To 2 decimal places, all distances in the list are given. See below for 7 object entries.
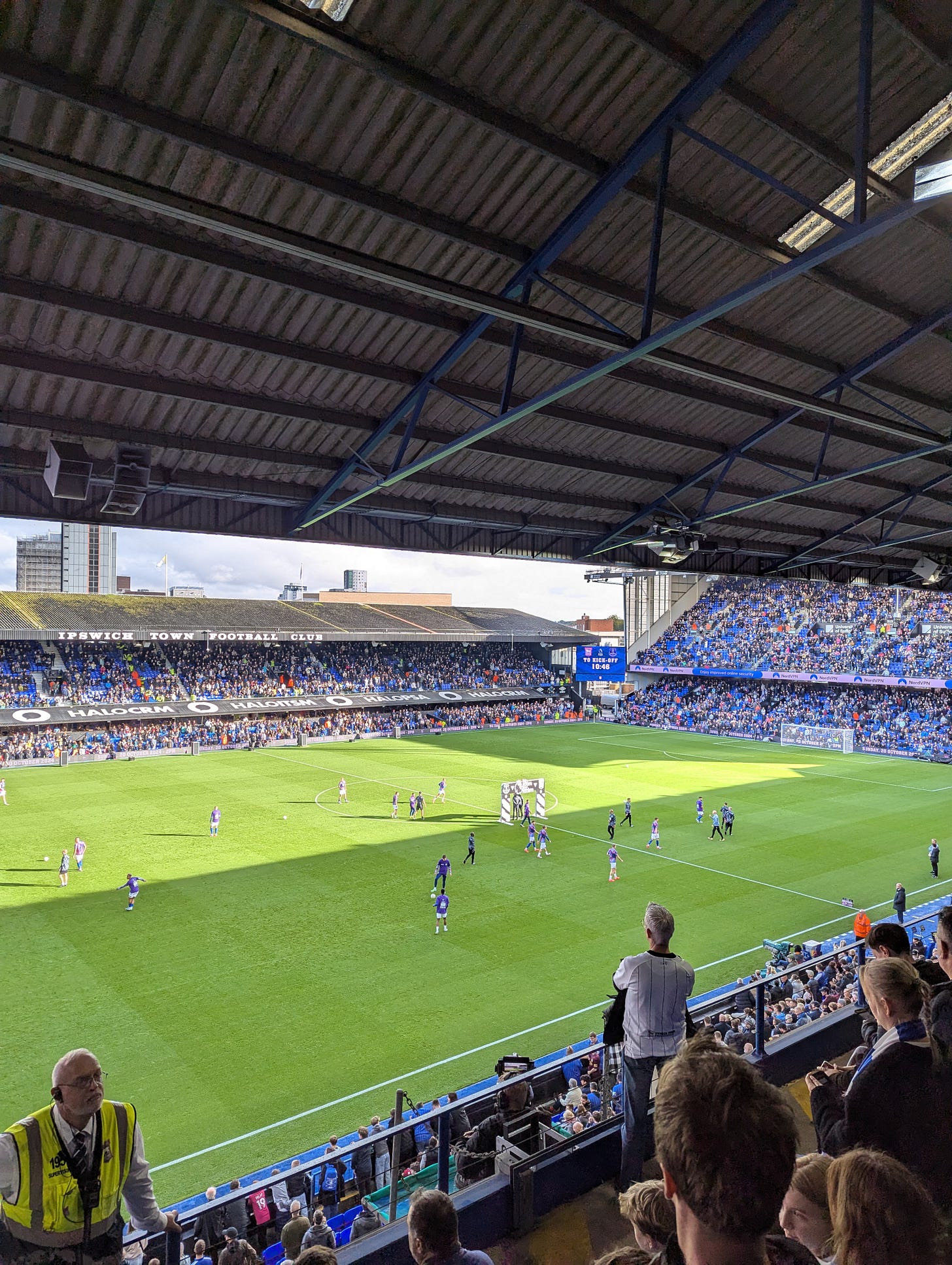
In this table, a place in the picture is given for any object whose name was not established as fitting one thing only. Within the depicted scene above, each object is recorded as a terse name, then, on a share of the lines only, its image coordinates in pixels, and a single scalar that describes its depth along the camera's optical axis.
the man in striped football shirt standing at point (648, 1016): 5.66
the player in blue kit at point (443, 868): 20.88
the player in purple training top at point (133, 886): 20.20
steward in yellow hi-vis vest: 3.62
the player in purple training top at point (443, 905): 18.83
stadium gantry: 6.91
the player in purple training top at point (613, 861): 23.25
